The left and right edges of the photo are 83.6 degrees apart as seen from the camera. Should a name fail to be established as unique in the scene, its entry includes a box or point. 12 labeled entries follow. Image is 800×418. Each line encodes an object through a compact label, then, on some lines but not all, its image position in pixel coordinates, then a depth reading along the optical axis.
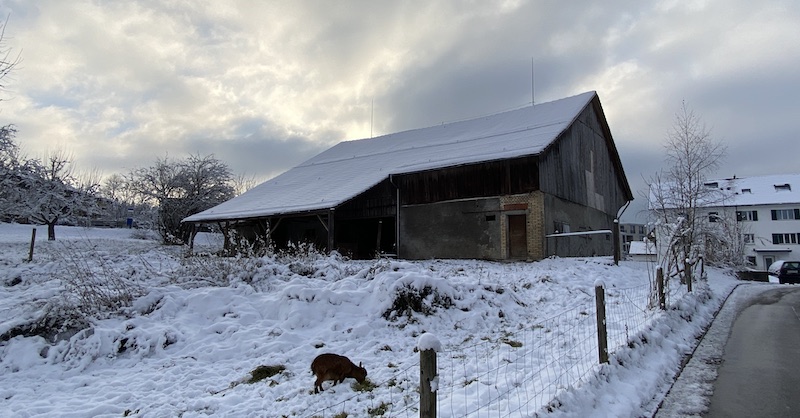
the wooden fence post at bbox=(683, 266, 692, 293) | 12.26
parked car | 25.23
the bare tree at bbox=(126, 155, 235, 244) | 34.33
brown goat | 5.29
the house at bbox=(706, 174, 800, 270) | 46.81
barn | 17.34
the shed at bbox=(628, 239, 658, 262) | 45.77
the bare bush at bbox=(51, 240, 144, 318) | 7.71
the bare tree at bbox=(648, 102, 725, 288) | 21.89
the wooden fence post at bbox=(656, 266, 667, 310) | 8.97
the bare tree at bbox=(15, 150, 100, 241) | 29.28
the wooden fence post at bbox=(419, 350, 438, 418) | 2.97
